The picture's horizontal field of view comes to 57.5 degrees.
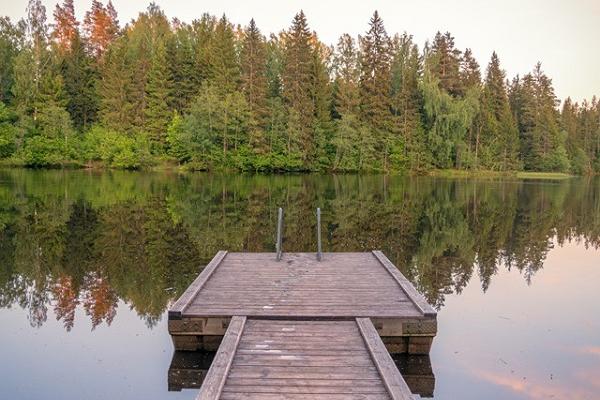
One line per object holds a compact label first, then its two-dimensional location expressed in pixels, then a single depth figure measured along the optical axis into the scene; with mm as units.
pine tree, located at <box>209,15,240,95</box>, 55719
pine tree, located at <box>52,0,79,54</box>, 69938
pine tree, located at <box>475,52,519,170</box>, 62312
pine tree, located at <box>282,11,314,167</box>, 54938
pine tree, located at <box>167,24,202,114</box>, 57281
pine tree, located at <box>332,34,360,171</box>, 55625
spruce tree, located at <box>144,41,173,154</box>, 55188
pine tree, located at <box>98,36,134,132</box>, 55250
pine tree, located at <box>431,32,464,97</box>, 60125
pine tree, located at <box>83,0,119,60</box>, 69750
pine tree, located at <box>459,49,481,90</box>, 64500
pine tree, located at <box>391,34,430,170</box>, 57438
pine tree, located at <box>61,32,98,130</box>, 57125
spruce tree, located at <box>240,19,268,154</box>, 54550
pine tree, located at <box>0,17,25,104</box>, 53469
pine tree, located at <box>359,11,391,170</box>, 58094
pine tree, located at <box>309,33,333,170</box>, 56562
